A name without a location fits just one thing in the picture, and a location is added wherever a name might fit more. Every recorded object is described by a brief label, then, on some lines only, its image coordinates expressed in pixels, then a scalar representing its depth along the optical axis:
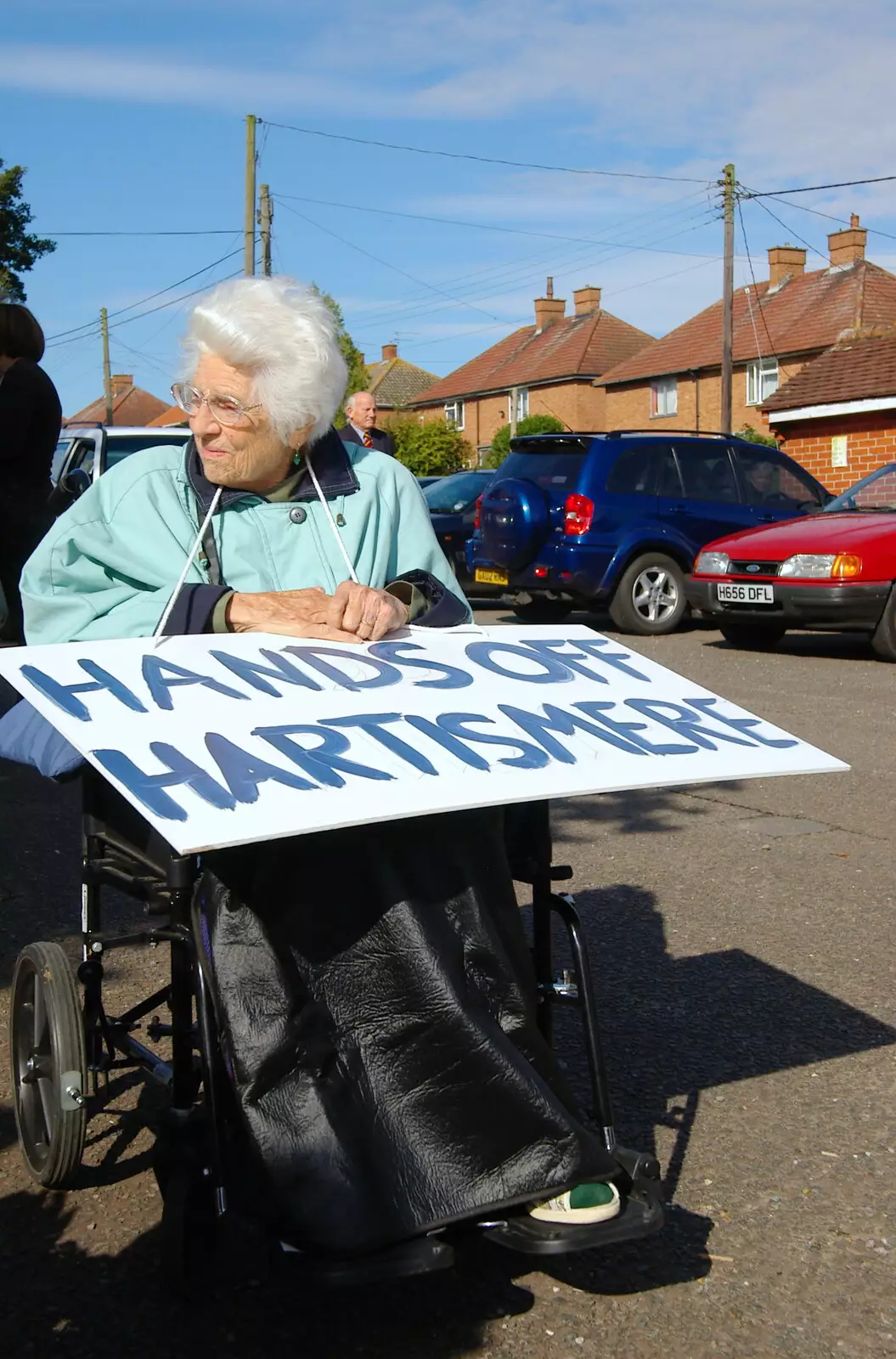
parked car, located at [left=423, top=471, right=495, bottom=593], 17.81
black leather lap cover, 2.37
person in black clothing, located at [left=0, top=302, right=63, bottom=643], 5.84
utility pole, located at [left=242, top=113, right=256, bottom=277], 35.00
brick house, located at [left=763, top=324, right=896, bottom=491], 25.47
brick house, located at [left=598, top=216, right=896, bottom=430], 44.25
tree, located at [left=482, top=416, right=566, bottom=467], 52.26
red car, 11.49
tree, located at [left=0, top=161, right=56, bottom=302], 38.62
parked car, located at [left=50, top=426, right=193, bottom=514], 12.71
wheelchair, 2.39
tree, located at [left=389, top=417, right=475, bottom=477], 55.12
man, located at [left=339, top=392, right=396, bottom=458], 10.74
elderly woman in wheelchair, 2.38
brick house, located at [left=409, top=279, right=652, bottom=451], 56.19
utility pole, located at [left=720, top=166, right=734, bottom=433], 33.91
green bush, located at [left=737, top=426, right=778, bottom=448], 37.00
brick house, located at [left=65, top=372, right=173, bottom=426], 116.25
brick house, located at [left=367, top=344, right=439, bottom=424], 76.94
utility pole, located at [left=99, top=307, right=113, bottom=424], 79.43
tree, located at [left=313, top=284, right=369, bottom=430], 54.53
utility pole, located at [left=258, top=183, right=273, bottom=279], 37.59
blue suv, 13.70
